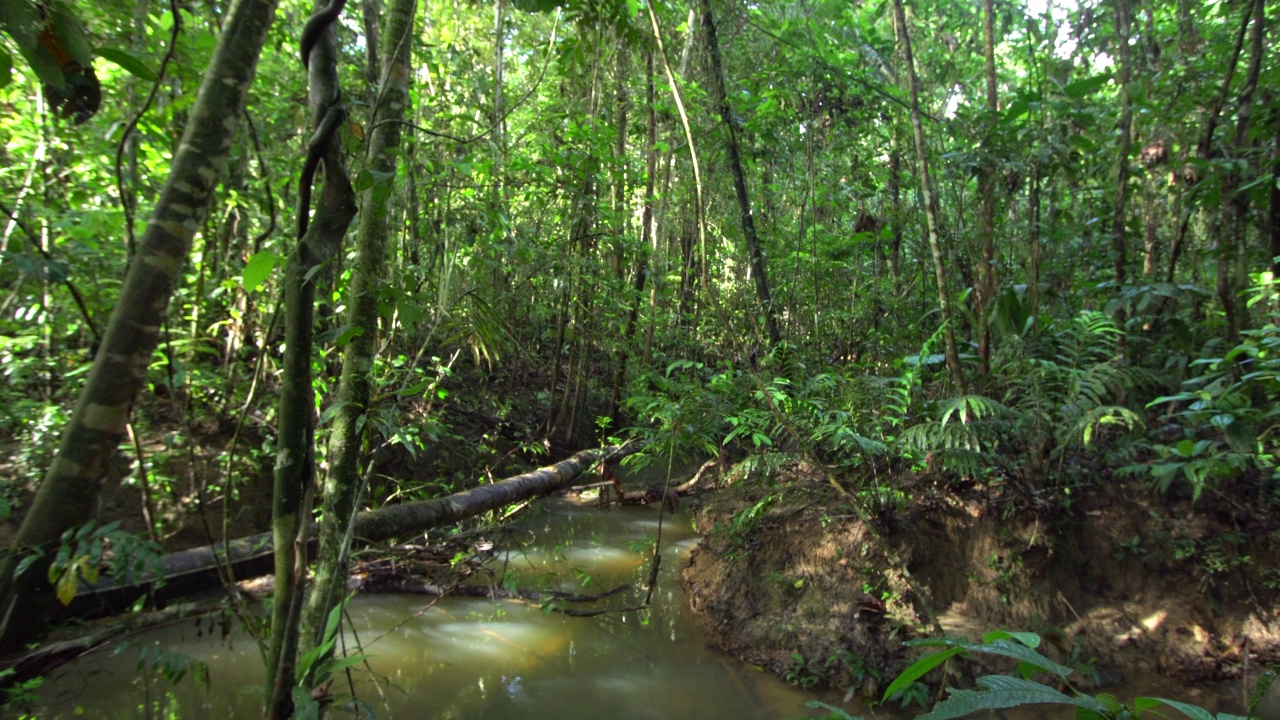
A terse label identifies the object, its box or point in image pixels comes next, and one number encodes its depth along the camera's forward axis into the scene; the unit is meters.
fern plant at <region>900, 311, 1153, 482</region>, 3.47
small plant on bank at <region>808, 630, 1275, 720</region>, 0.76
